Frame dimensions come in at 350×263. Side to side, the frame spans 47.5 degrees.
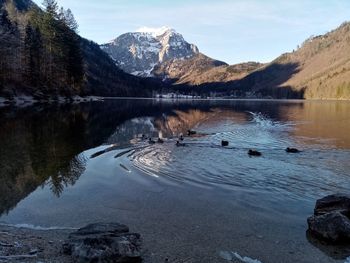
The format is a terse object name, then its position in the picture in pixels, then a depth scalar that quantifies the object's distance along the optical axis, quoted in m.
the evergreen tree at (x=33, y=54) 121.06
